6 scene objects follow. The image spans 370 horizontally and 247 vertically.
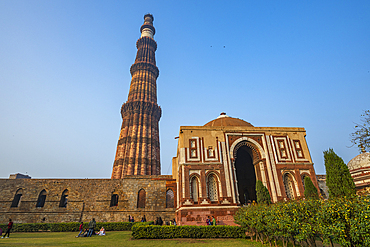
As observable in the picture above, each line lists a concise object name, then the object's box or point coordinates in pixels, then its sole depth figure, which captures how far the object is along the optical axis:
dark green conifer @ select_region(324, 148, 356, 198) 11.49
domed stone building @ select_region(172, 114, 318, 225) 15.89
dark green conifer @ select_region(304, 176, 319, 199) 15.28
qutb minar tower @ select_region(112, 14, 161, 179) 31.56
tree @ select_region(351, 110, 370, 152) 10.53
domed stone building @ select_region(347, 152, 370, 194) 25.47
